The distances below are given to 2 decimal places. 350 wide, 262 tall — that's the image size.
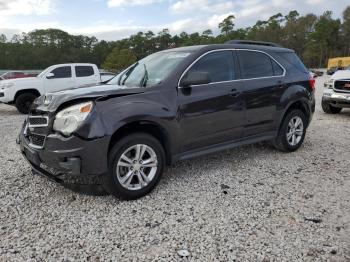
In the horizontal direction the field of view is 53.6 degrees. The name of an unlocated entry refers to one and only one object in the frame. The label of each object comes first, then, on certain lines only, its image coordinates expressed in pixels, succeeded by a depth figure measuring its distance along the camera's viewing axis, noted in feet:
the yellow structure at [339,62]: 198.45
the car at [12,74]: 81.48
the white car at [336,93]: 30.81
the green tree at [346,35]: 293.64
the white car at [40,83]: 38.75
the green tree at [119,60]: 204.54
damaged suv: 11.64
